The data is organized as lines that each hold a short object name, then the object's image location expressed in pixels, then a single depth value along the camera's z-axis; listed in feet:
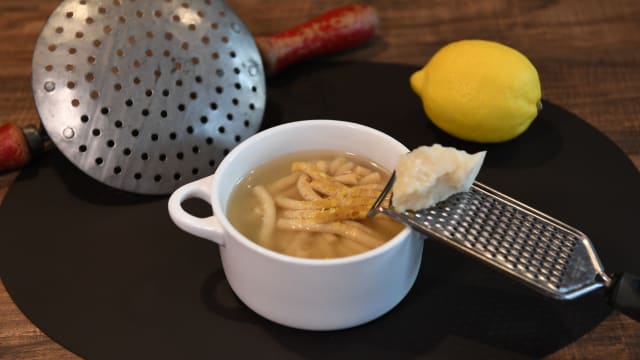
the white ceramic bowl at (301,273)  2.81
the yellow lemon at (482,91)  3.83
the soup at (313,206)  3.08
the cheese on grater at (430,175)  2.89
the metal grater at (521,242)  2.75
